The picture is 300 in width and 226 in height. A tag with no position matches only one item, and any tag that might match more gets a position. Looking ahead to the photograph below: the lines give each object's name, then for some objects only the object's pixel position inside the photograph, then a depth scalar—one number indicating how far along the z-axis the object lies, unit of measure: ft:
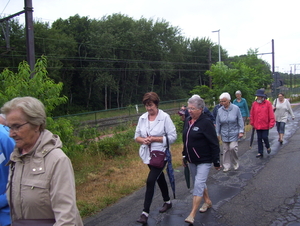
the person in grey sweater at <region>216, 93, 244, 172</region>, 22.70
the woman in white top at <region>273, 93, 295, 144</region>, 33.88
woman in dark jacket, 14.75
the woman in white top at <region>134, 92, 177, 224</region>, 14.94
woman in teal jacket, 35.27
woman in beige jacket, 6.81
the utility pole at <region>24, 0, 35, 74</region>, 32.14
